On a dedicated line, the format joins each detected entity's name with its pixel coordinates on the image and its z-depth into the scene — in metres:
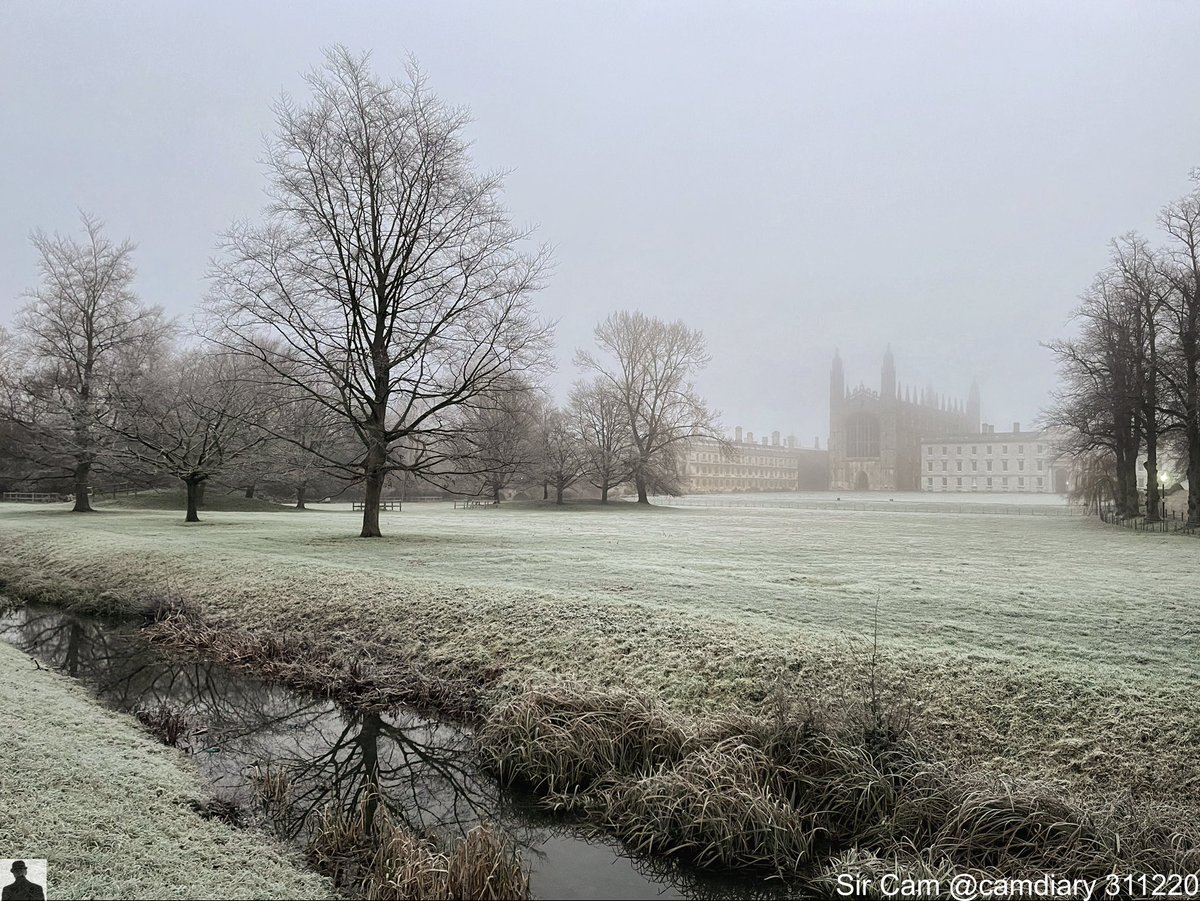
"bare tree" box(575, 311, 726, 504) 45.97
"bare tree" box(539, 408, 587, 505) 45.81
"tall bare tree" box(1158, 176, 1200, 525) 25.58
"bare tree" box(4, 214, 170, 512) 31.42
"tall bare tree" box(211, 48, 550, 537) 17.92
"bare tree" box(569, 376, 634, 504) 46.22
